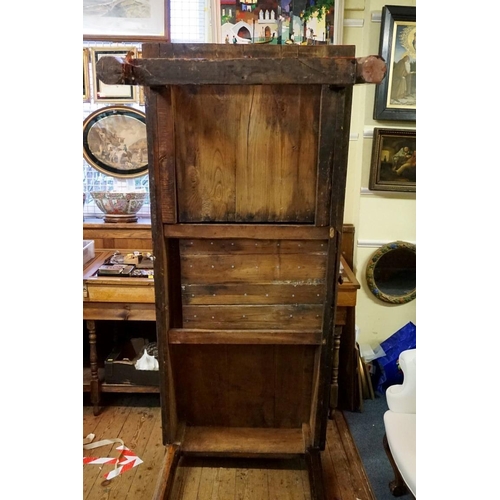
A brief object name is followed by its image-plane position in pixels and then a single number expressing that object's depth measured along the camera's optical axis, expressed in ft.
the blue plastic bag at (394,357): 7.54
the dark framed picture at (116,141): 7.46
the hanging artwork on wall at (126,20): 7.07
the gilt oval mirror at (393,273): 7.61
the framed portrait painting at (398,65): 6.69
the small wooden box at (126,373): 6.86
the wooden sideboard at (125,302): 6.33
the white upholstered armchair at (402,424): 4.59
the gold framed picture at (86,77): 7.23
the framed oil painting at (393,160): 7.15
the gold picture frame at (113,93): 7.44
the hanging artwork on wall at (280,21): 6.82
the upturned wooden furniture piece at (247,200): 3.71
